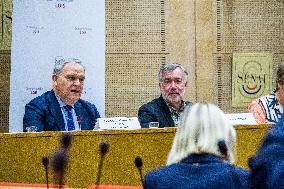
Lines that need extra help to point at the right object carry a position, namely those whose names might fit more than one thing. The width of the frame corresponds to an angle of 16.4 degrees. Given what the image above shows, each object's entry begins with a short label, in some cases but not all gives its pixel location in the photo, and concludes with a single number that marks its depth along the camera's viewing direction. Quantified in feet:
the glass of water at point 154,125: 22.21
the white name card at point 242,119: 20.80
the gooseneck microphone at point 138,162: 12.72
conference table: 19.28
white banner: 29.82
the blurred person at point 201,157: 11.34
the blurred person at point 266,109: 24.50
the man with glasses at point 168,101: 25.25
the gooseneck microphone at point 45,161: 12.15
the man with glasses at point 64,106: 24.54
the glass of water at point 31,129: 22.11
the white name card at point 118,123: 20.47
